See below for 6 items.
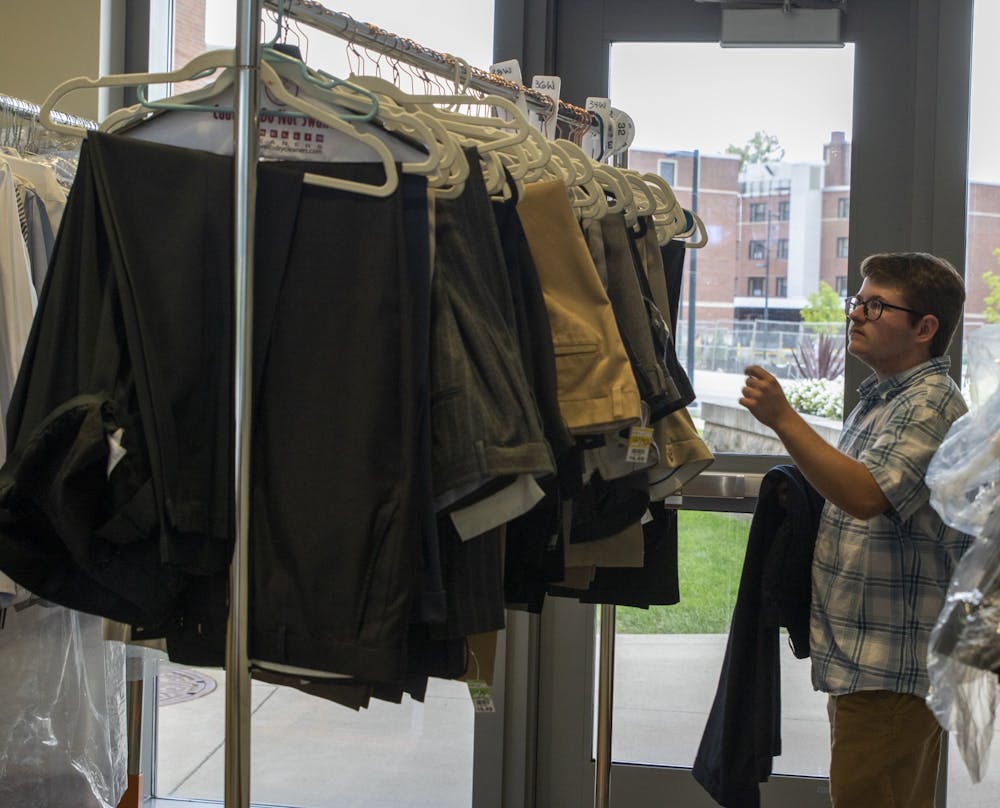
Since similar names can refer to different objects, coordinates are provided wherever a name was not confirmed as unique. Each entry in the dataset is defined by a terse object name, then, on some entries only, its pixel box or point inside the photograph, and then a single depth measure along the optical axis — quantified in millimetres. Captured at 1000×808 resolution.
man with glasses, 2332
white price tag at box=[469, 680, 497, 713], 1847
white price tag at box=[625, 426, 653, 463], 2125
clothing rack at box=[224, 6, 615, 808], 1528
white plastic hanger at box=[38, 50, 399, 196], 1607
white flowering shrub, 3373
